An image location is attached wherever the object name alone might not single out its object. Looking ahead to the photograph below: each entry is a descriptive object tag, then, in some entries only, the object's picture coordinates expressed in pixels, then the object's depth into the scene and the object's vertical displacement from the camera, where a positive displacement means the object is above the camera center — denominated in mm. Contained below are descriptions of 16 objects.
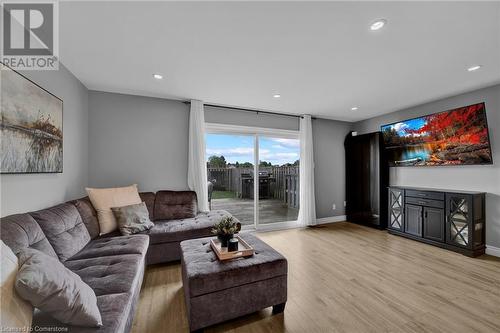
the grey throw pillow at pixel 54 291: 861 -552
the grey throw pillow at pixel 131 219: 2438 -619
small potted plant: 1894 -590
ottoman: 1490 -929
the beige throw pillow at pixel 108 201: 2416 -403
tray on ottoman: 1730 -744
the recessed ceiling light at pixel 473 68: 2359 +1193
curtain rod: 3779 +1204
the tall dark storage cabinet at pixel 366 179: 4160 -259
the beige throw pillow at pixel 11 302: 797 -544
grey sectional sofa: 1216 -760
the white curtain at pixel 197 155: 3479 +254
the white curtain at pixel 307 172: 4398 -80
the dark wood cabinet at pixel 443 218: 2863 -812
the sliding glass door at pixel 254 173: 3945 -86
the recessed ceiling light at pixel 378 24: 1634 +1200
